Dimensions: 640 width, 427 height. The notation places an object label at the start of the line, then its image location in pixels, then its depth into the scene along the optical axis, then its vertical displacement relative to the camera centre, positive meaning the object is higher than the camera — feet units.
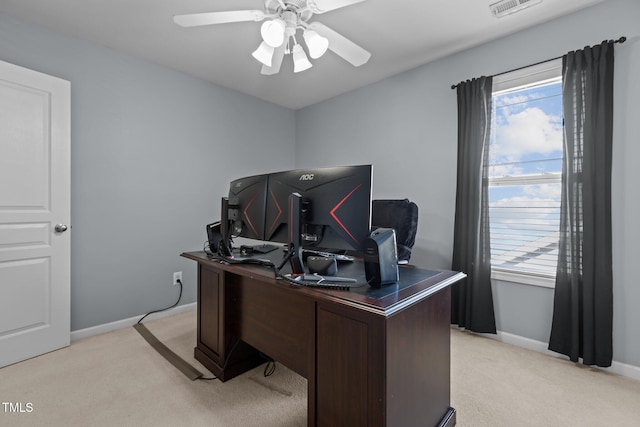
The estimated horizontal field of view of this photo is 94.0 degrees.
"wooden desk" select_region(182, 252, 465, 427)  3.51 -1.86
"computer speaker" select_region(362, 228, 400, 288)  3.89 -0.62
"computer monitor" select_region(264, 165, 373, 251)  4.03 +0.08
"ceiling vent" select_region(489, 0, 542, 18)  6.72 +4.73
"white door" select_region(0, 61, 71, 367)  6.91 -0.13
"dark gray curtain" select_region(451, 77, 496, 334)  8.27 -0.09
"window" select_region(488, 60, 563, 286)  7.50 +1.04
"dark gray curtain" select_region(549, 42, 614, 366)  6.54 -0.05
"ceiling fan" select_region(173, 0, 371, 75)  5.41 +3.54
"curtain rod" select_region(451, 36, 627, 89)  6.38 +3.79
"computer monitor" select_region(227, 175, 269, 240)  5.36 +0.05
